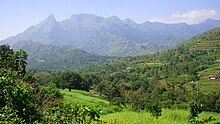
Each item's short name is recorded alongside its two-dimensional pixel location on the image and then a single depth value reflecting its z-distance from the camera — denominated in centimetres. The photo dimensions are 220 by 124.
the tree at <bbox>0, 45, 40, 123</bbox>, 809
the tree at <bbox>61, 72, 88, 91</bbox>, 6950
